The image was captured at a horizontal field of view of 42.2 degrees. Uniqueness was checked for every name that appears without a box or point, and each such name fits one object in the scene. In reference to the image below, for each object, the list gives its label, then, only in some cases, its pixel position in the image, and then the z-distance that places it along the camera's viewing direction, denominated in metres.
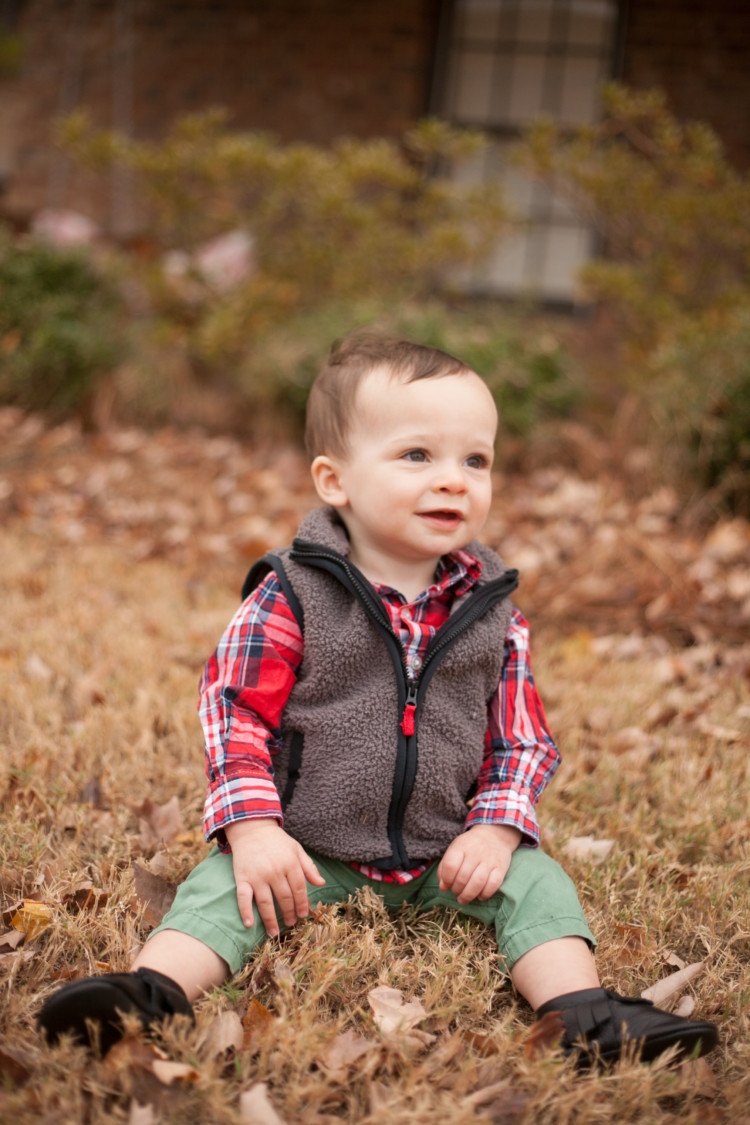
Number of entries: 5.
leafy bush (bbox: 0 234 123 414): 5.20
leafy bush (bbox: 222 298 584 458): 5.18
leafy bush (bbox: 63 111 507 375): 6.10
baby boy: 1.76
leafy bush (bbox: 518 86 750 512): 5.71
